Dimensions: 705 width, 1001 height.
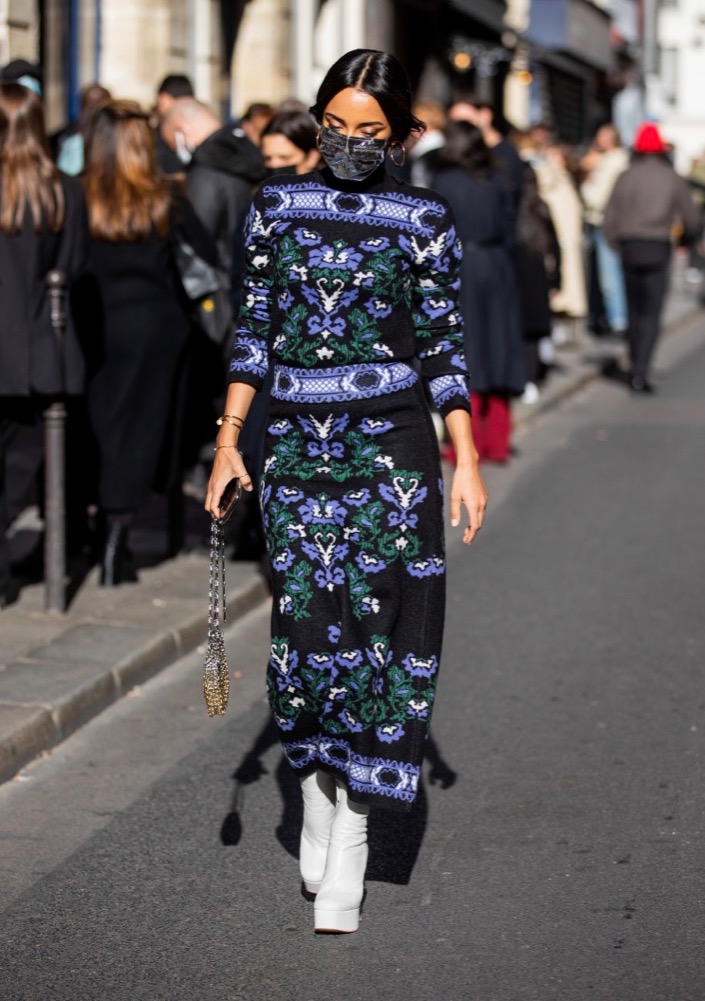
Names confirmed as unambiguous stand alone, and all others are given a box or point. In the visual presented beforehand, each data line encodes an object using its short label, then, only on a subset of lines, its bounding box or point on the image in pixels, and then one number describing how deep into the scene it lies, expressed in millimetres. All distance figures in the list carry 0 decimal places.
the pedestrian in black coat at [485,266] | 15790
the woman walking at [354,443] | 6268
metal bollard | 10581
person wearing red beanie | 22613
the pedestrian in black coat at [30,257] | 10372
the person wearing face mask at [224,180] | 12332
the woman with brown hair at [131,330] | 11131
